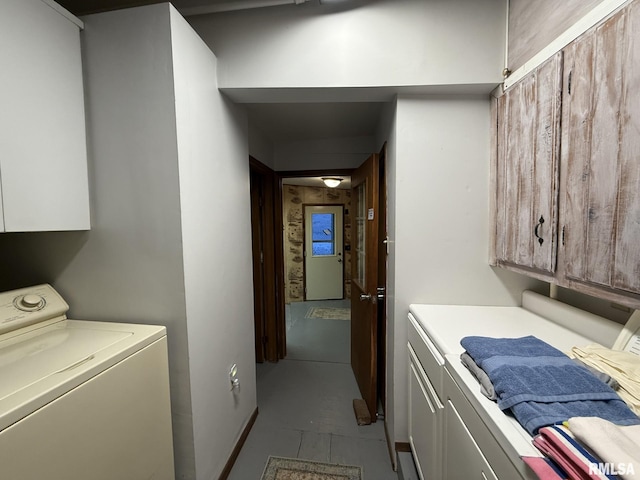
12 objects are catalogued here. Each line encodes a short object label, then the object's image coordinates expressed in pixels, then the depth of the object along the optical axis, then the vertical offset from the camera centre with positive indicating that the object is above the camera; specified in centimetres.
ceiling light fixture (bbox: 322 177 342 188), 344 +65
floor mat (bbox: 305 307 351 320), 409 -142
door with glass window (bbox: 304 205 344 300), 491 -46
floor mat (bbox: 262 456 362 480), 147 -143
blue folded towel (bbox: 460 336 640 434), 58 -41
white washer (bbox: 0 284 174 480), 65 -50
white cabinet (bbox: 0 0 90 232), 85 +41
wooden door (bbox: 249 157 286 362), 264 -41
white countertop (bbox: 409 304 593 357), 102 -46
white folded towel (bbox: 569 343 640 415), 65 -42
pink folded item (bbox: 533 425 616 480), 44 -42
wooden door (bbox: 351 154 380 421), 176 -42
